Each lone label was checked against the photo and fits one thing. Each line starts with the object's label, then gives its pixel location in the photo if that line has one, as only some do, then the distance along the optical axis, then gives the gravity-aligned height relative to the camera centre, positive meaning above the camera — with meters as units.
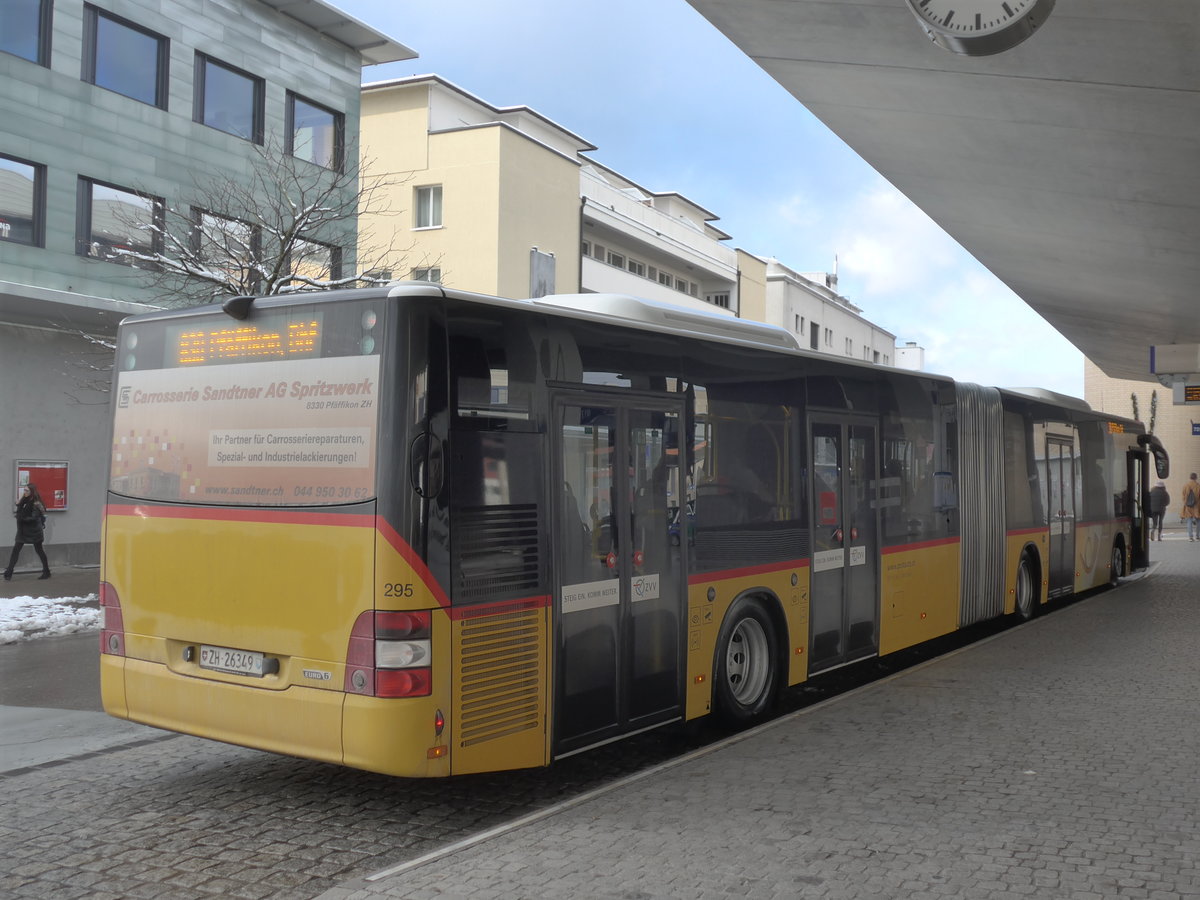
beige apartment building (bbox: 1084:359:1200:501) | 45.12 +3.51
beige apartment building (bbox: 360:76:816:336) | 37.84 +10.28
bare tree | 17.98 +4.89
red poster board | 21.70 +0.35
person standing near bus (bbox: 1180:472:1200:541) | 33.44 +0.10
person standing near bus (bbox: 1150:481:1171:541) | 33.69 +0.18
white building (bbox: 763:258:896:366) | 65.12 +11.73
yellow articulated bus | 5.70 -0.13
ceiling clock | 6.80 +2.84
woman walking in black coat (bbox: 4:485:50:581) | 19.41 -0.42
